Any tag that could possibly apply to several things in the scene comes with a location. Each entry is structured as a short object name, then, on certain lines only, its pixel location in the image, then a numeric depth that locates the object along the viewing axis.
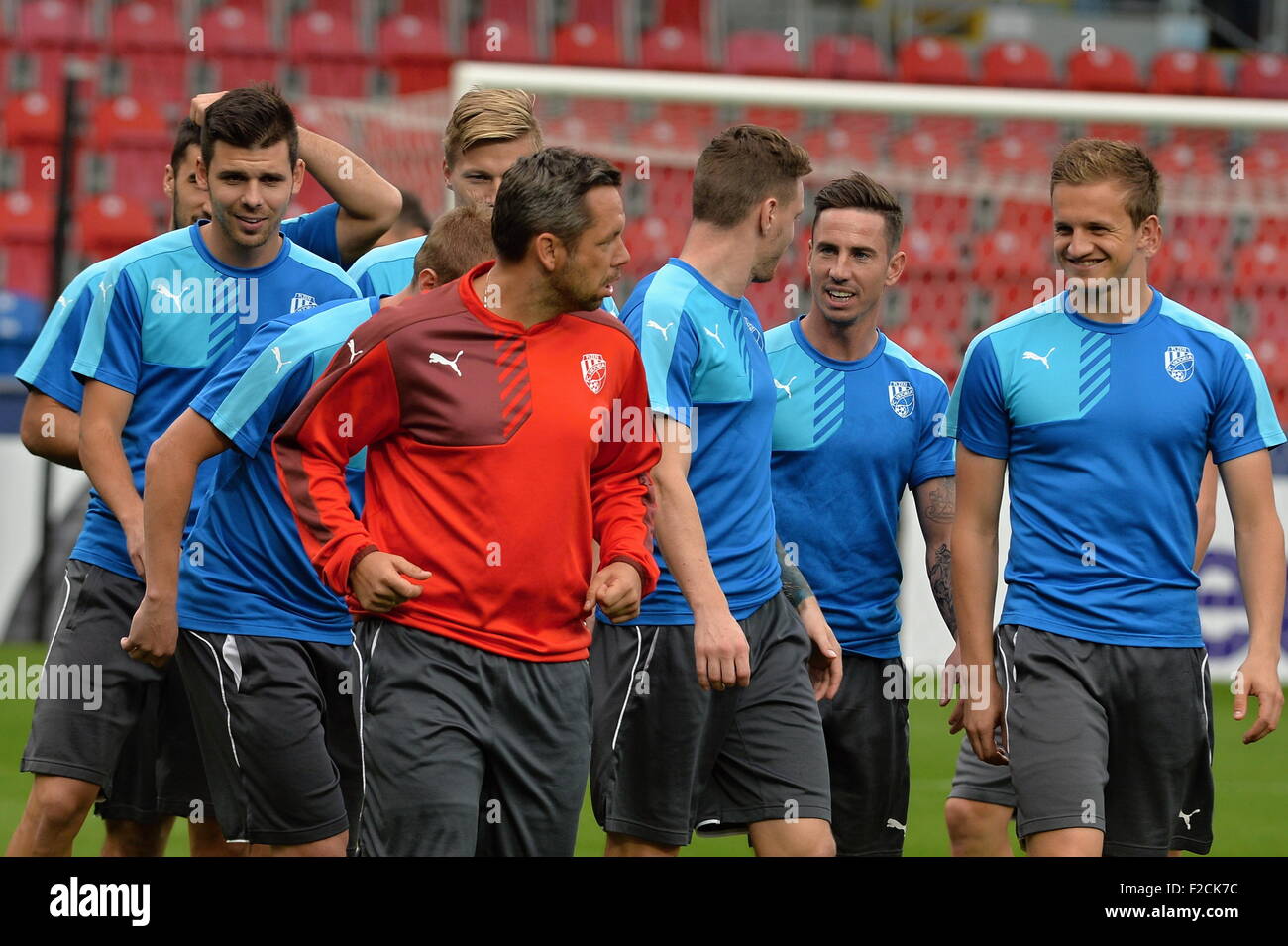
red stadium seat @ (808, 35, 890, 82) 15.89
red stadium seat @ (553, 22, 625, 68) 15.78
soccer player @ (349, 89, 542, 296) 5.08
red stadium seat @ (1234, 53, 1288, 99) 16.16
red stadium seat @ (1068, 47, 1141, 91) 15.89
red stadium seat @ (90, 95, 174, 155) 14.13
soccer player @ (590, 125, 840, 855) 4.40
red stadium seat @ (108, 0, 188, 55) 14.95
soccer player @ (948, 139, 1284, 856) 4.20
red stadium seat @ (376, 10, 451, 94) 15.11
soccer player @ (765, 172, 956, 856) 4.93
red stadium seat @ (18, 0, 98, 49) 15.06
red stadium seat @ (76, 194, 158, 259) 13.22
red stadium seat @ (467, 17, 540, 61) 15.43
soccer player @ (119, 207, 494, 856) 4.24
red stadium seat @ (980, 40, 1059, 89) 16.03
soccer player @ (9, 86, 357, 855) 4.48
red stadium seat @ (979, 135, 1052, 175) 12.67
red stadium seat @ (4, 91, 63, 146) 14.47
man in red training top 3.54
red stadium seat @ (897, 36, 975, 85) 15.93
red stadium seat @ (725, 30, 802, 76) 15.90
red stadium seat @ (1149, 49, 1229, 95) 16.05
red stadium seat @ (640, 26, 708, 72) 15.96
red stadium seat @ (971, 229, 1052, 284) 12.65
